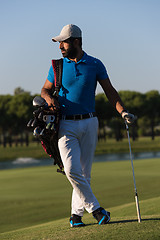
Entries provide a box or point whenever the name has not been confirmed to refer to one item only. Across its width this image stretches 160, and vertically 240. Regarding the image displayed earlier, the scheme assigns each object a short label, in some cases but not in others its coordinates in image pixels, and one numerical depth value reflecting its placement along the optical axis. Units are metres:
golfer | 8.41
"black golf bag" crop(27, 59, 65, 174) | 8.22
